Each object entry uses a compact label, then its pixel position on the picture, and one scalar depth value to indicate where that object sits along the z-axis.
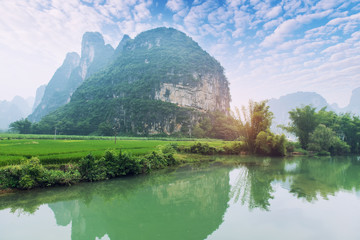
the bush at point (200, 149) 19.86
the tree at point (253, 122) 22.66
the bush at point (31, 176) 7.57
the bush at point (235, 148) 22.70
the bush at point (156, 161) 12.02
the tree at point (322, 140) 24.78
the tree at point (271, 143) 21.45
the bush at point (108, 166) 9.51
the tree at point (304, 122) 27.69
